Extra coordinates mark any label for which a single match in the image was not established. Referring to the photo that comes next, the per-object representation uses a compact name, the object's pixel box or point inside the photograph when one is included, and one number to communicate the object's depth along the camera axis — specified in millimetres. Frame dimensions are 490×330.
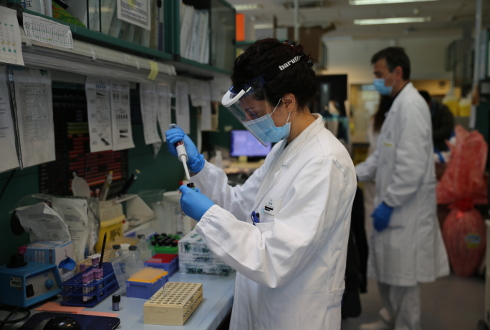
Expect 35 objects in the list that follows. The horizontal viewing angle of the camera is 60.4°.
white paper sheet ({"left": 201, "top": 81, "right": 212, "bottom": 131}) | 2611
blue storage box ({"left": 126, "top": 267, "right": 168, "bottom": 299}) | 1348
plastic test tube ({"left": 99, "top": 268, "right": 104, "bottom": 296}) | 1342
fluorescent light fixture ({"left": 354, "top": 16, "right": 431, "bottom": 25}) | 7332
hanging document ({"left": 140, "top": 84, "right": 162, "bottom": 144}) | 1927
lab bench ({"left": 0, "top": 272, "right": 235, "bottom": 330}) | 1178
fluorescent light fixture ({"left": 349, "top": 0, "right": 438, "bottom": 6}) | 6092
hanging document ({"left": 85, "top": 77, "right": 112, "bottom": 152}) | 1582
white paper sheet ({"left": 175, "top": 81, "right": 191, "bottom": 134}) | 2242
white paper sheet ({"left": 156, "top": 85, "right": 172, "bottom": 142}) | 2072
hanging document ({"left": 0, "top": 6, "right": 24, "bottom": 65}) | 953
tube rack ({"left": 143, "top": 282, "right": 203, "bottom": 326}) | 1169
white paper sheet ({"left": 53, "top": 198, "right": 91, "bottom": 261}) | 1479
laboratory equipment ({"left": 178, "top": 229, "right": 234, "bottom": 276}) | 1556
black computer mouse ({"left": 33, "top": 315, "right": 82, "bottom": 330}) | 991
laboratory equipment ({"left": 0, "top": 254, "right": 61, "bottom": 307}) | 1219
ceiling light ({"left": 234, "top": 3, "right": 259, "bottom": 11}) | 6481
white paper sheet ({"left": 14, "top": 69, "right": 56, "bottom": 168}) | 1265
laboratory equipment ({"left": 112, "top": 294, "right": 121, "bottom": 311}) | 1258
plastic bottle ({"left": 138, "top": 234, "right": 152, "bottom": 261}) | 1643
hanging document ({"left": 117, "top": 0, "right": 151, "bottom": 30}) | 1463
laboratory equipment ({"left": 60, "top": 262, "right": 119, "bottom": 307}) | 1281
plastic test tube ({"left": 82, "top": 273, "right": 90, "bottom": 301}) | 1278
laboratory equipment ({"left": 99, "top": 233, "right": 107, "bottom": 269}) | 1394
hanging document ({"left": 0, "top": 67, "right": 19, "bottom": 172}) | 1181
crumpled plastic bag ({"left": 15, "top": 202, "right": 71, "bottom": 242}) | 1392
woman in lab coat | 1069
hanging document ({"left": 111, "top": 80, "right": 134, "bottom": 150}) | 1736
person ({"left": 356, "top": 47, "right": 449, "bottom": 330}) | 2406
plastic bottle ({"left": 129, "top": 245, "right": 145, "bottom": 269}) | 1538
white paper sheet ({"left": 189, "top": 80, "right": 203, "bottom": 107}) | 2420
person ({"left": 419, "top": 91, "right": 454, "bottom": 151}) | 4625
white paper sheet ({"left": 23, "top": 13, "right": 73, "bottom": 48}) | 1021
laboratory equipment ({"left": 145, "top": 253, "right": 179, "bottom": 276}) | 1542
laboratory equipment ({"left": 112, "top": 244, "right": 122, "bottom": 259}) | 1520
